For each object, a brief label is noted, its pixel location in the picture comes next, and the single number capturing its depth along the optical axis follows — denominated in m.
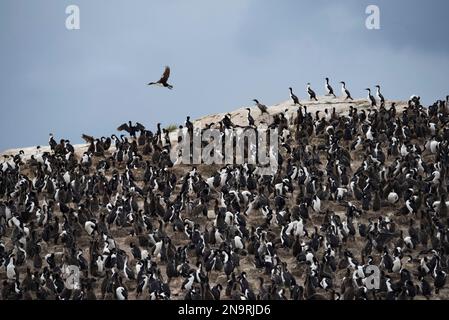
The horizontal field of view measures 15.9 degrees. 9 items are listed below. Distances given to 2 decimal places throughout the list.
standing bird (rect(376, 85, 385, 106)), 76.19
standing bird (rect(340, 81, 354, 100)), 77.06
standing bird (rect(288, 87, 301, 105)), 76.62
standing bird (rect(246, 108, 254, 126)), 73.38
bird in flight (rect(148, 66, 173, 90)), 64.81
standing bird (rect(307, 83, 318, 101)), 76.12
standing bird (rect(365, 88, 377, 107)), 75.62
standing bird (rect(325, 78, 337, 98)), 77.50
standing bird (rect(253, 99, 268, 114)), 74.94
